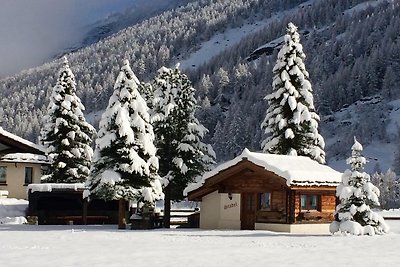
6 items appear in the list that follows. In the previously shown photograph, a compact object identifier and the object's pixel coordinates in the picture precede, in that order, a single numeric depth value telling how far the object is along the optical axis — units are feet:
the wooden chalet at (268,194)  110.52
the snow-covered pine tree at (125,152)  115.75
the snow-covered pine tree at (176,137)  135.23
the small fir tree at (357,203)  93.61
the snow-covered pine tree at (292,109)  134.92
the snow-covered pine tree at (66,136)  149.07
